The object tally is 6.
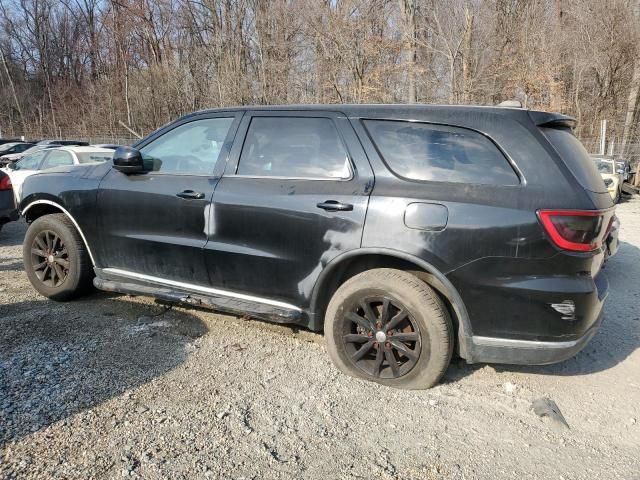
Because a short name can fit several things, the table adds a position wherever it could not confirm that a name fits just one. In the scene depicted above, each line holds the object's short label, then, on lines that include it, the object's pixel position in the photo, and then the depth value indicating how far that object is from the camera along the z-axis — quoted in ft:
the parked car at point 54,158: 31.14
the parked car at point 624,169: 50.09
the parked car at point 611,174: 39.41
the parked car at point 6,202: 23.49
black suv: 8.92
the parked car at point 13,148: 67.04
